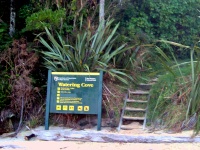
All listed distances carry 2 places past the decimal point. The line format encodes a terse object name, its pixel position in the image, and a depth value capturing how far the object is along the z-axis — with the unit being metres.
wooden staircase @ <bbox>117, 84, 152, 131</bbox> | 10.13
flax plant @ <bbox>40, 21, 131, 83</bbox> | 10.54
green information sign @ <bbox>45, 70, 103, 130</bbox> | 9.88
